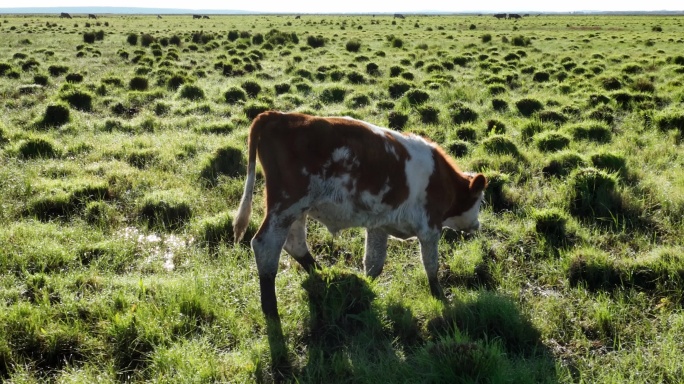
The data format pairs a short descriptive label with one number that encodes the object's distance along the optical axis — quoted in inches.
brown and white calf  169.0
